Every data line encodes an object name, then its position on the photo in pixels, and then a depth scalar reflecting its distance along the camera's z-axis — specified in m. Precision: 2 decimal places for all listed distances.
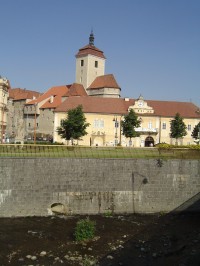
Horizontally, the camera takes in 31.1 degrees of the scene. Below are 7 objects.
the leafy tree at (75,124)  48.25
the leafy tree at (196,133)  60.12
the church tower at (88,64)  77.88
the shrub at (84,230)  17.42
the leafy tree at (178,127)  56.84
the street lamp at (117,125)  58.05
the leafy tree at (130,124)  52.38
